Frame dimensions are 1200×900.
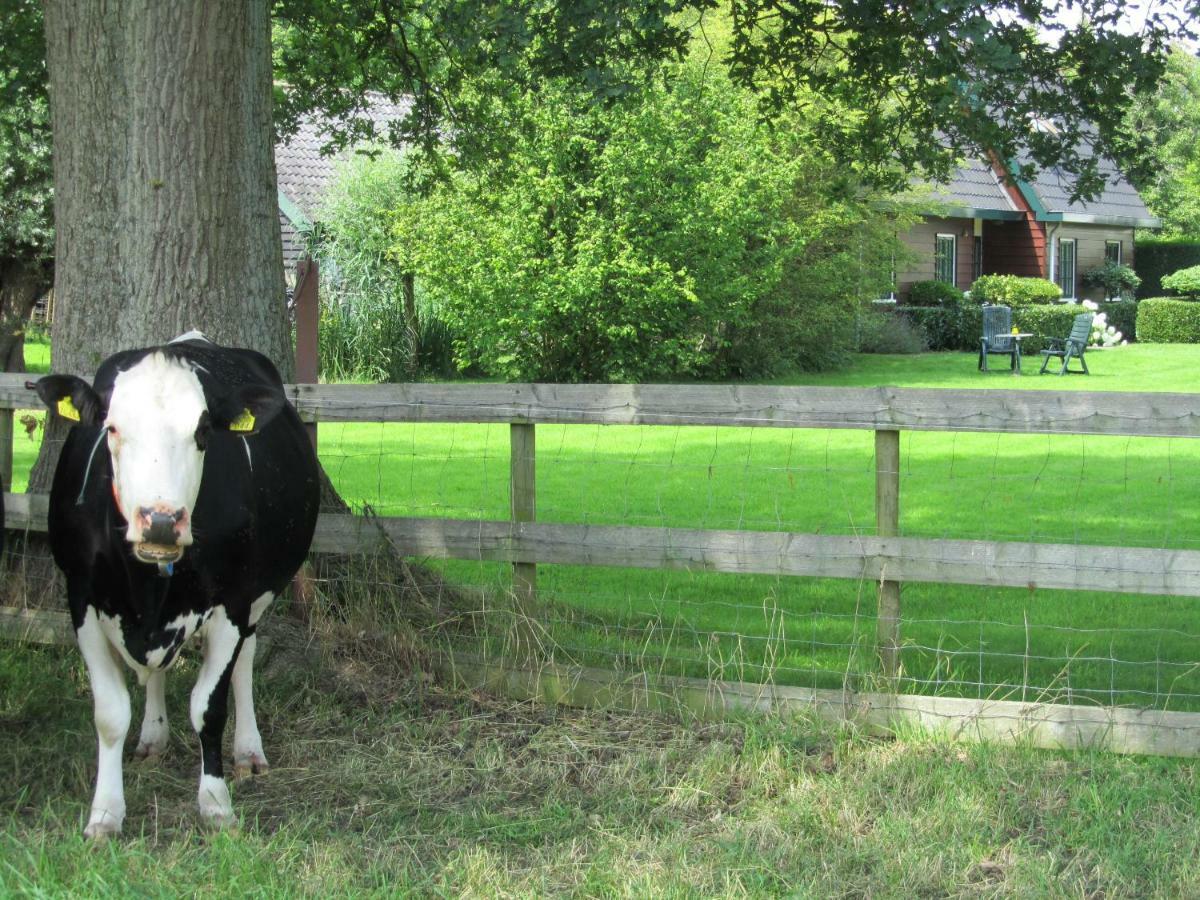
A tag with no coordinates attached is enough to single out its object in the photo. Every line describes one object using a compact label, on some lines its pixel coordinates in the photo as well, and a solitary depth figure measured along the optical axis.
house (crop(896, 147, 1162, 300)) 37.38
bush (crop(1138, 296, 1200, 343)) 36.00
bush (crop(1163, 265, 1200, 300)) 40.78
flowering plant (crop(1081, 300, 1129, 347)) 31.45
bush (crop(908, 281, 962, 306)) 34.28
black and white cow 4.18
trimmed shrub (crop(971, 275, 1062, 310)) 35.12
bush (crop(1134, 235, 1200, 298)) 44.78
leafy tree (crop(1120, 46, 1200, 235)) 50.99
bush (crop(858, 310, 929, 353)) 28.56
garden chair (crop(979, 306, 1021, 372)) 25.07
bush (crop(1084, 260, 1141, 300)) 41.91
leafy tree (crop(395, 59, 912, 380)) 20.34
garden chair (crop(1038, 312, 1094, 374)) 24.75
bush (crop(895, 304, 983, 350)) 32.53
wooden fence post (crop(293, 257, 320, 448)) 7.33
